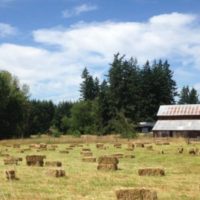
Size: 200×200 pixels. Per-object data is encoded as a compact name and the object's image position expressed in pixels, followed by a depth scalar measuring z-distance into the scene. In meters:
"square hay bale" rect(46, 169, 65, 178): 20.34
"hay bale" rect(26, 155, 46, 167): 26.48
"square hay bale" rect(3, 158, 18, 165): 27.70
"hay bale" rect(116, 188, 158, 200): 13.12
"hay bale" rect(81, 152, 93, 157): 37.00
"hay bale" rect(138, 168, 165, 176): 21.45
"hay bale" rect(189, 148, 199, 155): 37.61
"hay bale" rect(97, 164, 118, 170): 23.83
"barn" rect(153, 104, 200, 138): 99.56
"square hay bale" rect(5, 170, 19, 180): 19.00
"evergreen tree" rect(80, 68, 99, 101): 162.25
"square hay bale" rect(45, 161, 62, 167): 25.92
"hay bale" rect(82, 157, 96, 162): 30.31
